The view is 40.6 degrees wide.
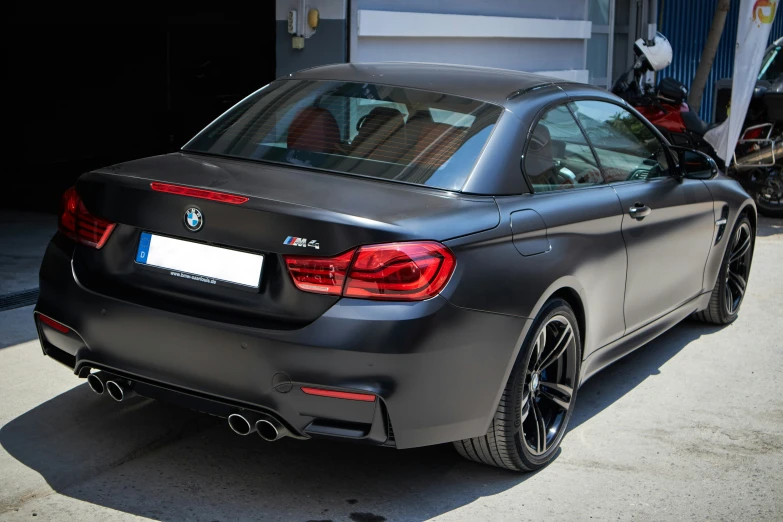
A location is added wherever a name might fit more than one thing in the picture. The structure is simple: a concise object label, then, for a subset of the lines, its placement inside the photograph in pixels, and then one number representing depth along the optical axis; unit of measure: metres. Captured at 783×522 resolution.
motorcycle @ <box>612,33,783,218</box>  11.38
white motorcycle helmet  12.45
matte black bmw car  3.50
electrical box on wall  8.92
